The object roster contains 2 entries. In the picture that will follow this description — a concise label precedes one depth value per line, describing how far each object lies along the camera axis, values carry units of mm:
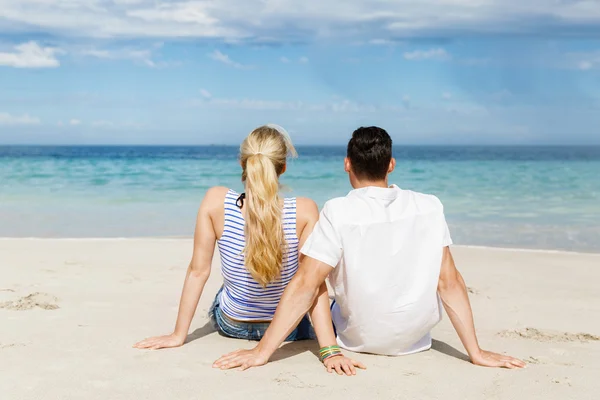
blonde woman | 3223
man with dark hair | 3104
